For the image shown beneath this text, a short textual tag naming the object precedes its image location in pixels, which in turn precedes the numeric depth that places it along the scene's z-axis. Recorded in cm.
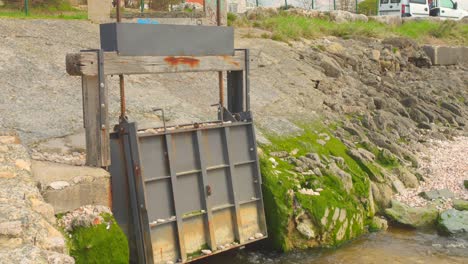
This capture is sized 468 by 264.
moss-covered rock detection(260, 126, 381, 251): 996
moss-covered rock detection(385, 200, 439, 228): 1148
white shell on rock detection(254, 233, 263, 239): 969
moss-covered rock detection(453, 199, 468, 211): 1205
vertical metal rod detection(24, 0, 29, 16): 1877
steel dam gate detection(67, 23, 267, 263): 857
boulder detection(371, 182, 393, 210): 1198
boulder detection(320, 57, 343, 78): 1812
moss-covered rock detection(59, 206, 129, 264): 733
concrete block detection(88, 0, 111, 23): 1825
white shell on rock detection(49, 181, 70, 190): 743
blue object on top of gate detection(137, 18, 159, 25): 1789
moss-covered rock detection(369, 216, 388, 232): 1107
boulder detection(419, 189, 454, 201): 1248
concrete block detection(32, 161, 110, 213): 743
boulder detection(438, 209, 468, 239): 1105
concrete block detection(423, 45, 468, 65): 2544
